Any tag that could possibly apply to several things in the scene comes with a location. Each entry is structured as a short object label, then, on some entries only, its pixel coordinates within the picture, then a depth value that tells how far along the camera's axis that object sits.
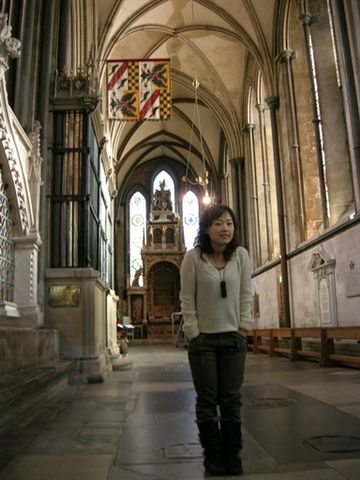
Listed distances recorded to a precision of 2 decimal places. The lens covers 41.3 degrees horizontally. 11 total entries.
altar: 26.38
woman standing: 2.43
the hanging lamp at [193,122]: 19.21
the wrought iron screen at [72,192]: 7.59
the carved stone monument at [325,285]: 10.66
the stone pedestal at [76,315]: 7.07
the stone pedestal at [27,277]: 6.38
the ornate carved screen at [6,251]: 5.93
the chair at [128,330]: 22.97
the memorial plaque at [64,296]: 7.23
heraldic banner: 12.38
